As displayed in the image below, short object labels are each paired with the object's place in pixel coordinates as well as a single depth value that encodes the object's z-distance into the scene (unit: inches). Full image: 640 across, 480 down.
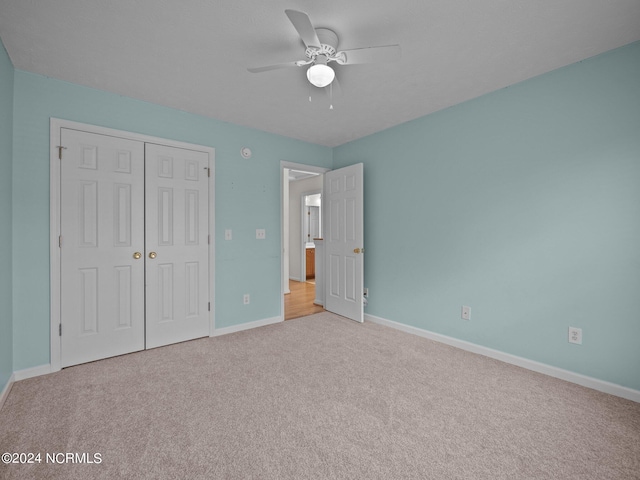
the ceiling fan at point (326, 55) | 66.8
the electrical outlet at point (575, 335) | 88.3
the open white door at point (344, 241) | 147.5
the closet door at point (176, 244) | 115.0
